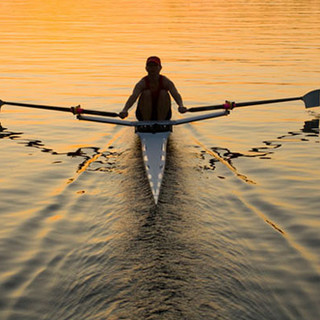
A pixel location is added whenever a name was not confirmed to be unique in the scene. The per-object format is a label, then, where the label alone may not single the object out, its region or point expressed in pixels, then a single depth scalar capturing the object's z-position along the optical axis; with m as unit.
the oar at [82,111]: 15.63
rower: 14.84
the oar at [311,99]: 19.23
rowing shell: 11.32
